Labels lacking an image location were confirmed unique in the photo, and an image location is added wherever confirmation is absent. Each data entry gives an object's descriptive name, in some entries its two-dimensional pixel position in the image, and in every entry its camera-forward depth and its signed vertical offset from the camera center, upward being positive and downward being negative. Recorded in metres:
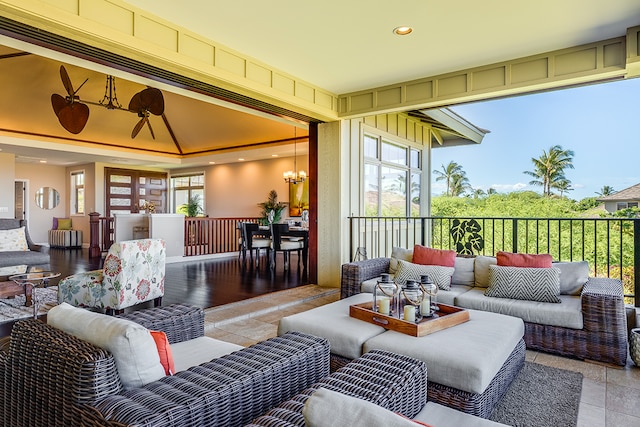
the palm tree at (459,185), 12.14 +0.88
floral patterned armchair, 4.14 -0.75
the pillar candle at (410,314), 2.66 -0.69
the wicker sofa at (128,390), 1.28 -0.63
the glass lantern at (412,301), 2.68 -0.63
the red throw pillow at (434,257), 4.22 -0.48
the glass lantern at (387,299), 2.88 -0.66
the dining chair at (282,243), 7.46 -0.58
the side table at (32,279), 3.92 -0.70
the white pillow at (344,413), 0.82 -0.44
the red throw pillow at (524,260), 3.72 -0.46
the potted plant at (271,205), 10.25 +0.23
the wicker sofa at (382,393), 1.21 -0.65
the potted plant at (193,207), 13.34 +0.22
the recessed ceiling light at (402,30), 3.79 +1.80
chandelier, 9.63 +0.93
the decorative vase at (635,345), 3.00 -1.03
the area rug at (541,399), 2.23 -1.19
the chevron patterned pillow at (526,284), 3.47 -0.65
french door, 12.65 +0.80
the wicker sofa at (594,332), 3.05 -0.97
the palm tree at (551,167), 11.28 +1.36
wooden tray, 2.56 -0.75
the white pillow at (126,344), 1.41 -0.48
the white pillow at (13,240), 6.47 -0.45
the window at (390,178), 6.82 +0.69
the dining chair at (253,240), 8.08 -0.56
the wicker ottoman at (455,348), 2.12 -0.83
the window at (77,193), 12.79 +0.68
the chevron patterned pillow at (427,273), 4.00 -0.63
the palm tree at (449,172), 12.23 +1.28
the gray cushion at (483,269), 4.08 -0.59
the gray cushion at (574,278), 3.64 -0.61
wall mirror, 12.77 +0.52
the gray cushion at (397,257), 4.61 -0.52
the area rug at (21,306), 4.28 -1.13
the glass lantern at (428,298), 2.83 -0.64
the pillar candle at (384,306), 2.86 -0.69
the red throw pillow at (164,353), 1.60 -0.58
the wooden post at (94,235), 9.66 -0.54
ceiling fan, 5.65 +1.58
